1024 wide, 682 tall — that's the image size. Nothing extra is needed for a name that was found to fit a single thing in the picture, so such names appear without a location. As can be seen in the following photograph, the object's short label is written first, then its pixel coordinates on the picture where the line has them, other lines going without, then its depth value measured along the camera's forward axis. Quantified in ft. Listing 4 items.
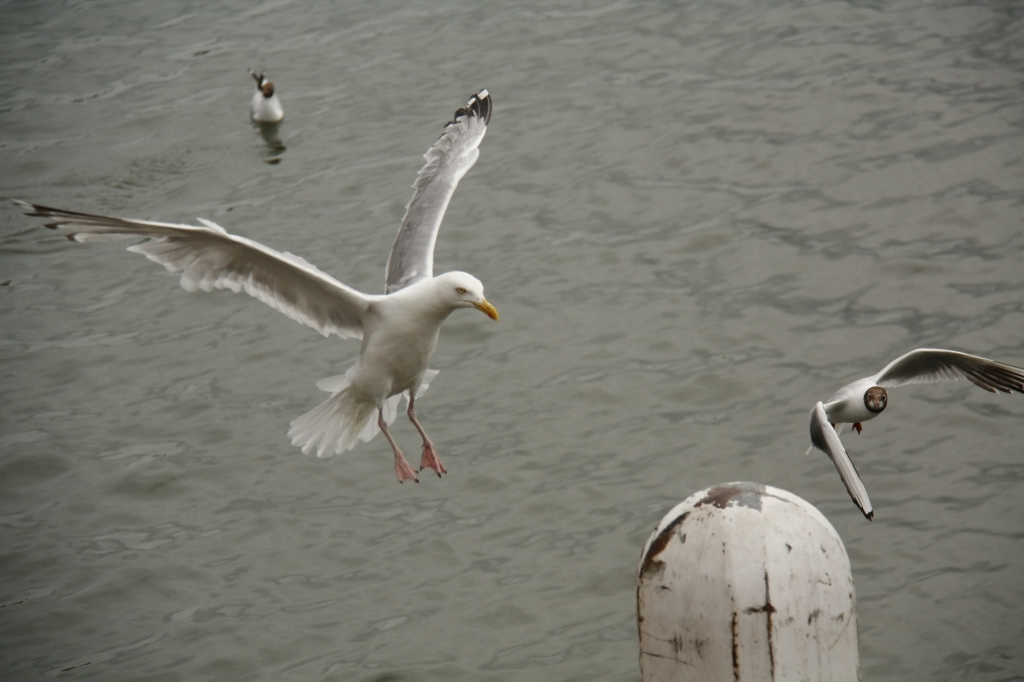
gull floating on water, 93.56
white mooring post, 21.27
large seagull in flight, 39.22
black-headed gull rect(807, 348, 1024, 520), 35.91
